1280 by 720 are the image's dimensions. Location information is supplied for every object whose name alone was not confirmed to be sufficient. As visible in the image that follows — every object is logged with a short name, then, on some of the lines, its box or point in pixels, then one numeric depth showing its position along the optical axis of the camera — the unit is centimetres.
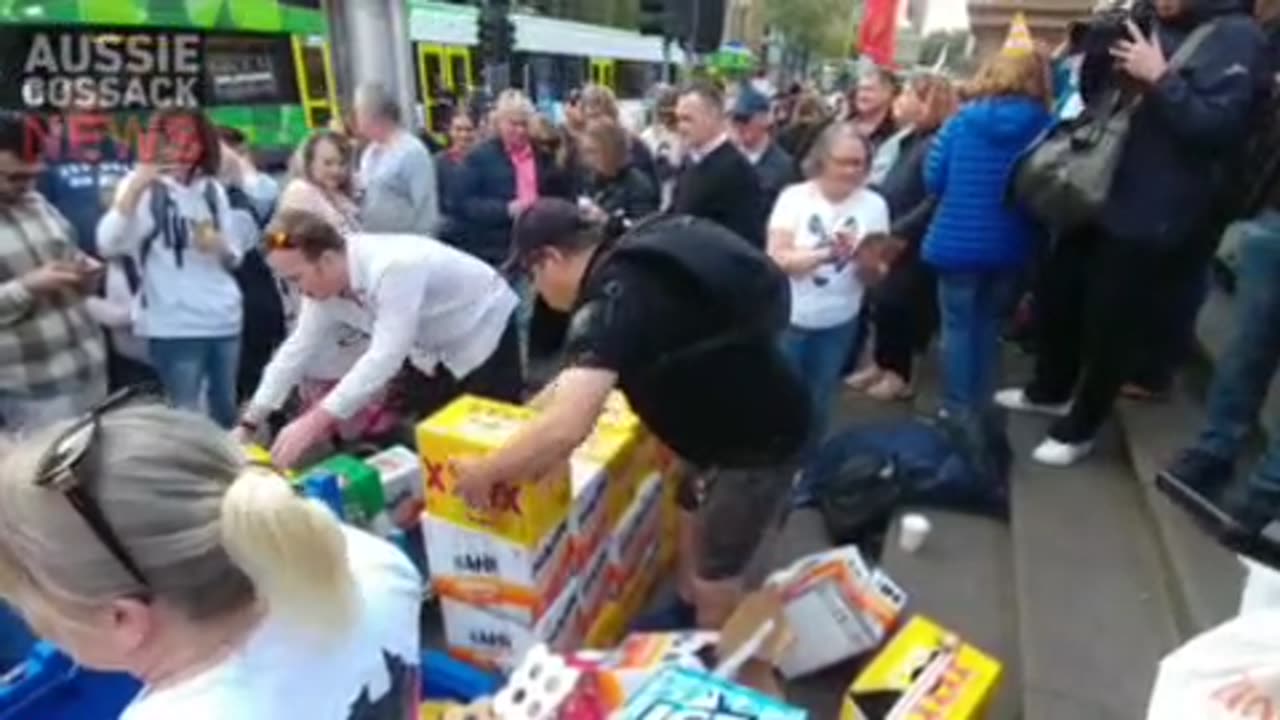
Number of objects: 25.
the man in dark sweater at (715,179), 446
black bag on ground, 359
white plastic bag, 151
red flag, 1374
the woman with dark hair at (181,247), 369
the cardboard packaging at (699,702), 185
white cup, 331
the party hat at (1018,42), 365
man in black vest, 206
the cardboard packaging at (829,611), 275
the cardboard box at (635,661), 211
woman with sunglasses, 103
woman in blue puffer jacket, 366
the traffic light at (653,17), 1223
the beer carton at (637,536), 304
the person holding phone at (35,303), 291
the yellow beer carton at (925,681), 222
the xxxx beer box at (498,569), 248
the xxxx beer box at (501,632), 255
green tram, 956
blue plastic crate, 185
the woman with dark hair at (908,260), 472
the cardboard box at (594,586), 278
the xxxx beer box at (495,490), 241
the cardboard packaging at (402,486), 296
